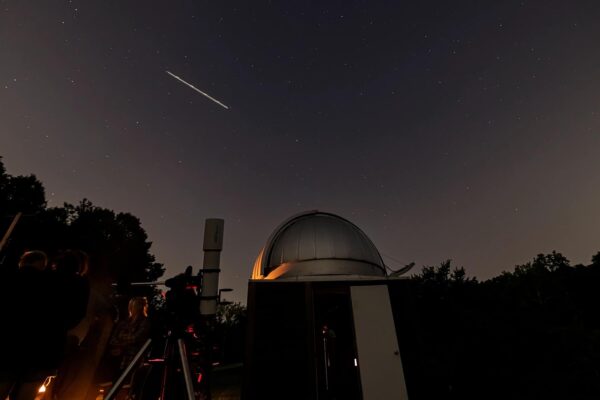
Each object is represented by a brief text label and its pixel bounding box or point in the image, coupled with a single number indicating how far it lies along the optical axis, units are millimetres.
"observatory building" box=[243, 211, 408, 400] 5938
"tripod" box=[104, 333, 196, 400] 1926
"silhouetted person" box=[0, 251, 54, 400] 2107
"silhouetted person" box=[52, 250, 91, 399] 2365
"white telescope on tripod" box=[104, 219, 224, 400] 2098
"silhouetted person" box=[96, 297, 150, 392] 4332
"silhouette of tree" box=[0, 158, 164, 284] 18172
